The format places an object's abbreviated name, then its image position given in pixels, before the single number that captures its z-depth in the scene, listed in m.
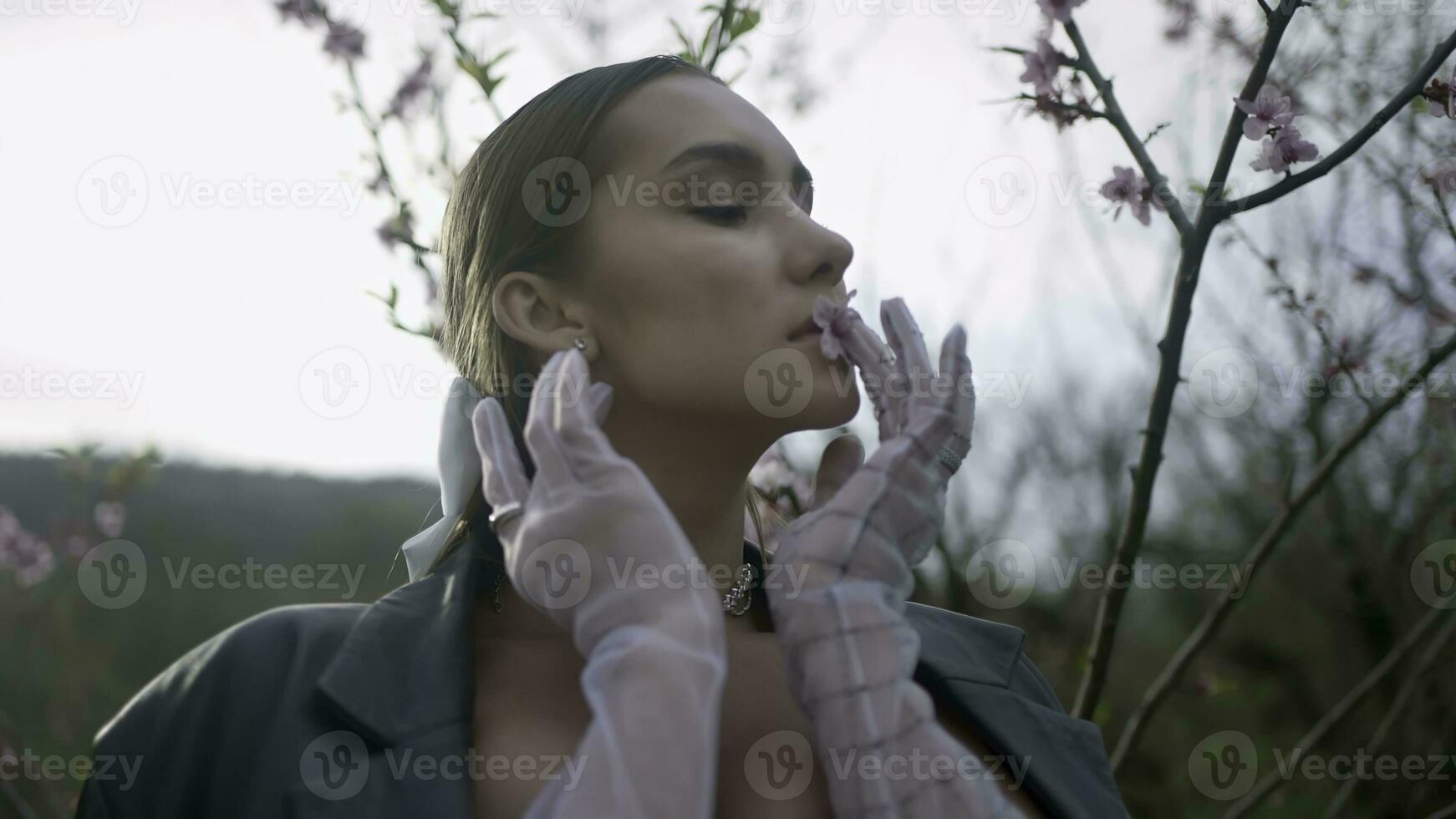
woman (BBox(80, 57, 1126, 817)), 1.39
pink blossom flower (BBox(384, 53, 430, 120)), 1.76
